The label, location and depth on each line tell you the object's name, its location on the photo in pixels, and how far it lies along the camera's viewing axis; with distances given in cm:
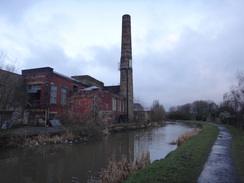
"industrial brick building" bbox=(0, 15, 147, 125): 2064
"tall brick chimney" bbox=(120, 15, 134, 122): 3453
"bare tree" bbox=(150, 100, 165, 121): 4398
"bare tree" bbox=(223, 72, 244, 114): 2092
